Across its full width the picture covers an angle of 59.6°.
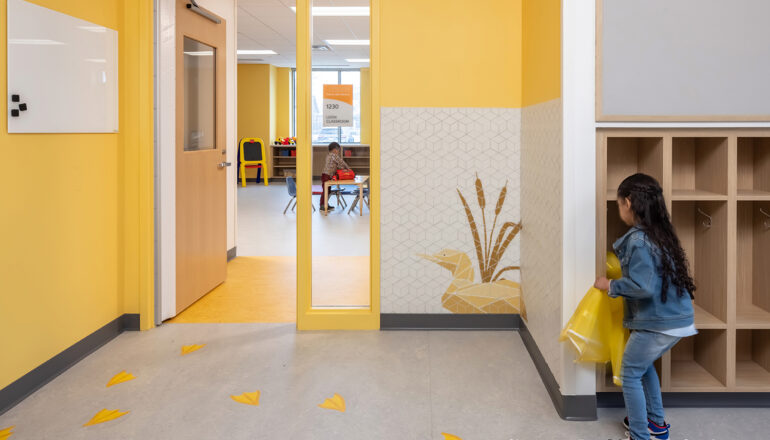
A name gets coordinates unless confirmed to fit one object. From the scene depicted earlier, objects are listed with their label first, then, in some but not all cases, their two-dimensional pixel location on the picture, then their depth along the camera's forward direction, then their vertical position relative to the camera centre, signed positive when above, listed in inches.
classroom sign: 208.4 +25.4
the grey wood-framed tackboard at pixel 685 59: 112.3 +21.0
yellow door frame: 162.9 -2.8
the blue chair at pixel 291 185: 380.7 -0.1
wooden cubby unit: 115.5 -8.6
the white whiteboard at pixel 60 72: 120.8 +22.8
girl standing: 98.4 -15.3
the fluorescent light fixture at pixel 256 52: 536.7 +107.4
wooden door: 181.5 +8.5
